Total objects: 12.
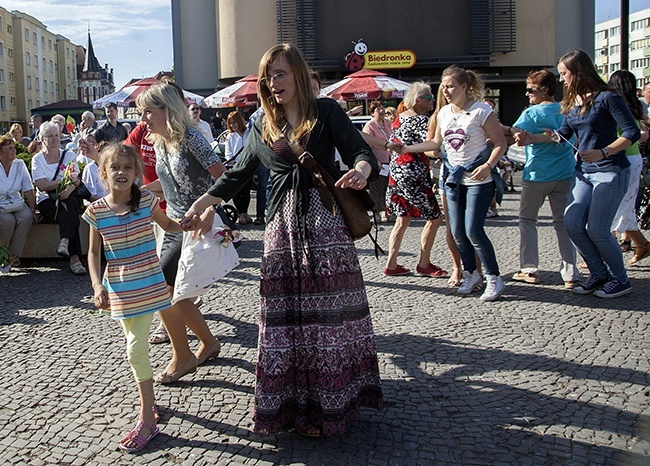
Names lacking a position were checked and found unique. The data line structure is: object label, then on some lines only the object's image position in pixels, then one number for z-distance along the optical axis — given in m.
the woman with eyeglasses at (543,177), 6.82
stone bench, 9.24
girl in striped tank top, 3.88
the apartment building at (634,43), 112.19
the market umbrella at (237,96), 19.44
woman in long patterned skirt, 3.62
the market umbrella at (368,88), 18.86
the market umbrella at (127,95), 18.27
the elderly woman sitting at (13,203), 8.77
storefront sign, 32.03
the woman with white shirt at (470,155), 6.40
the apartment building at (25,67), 82.31
